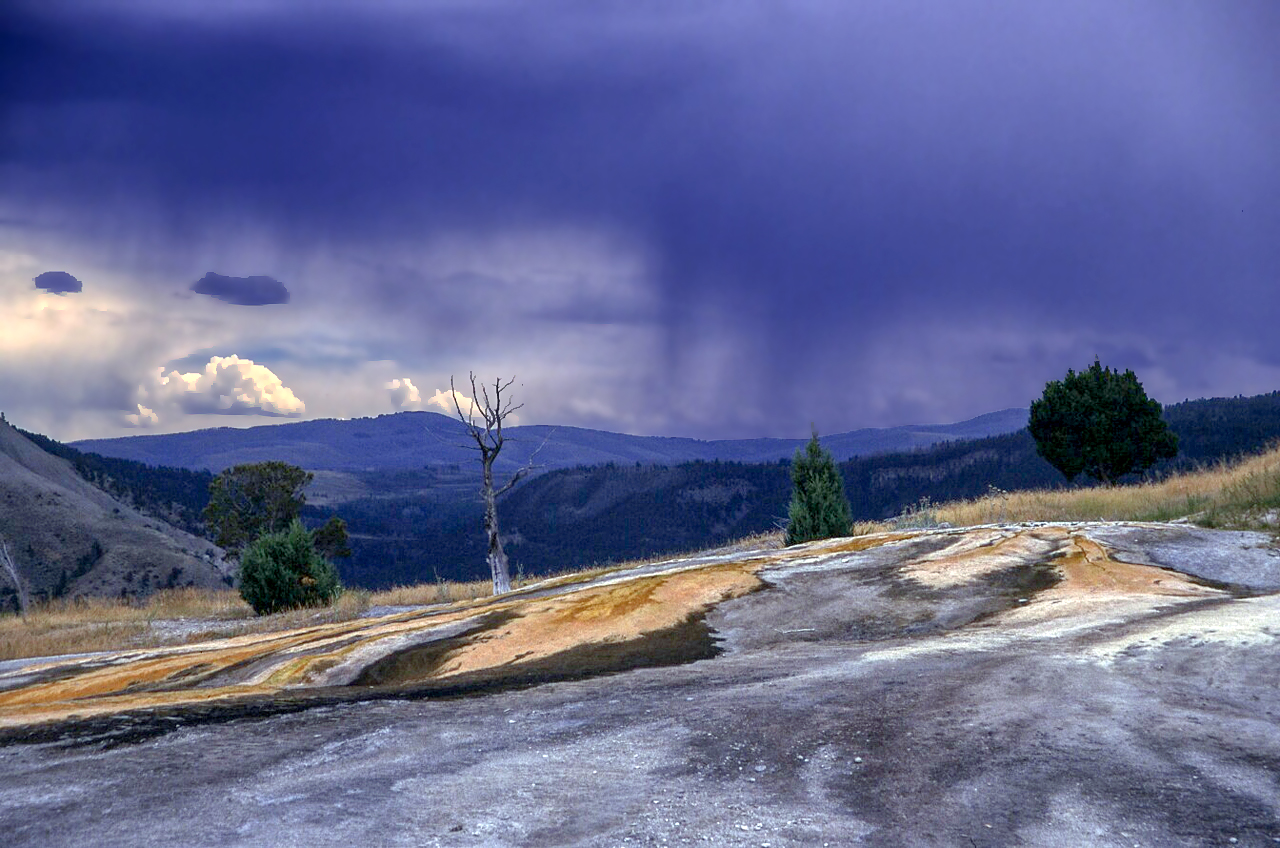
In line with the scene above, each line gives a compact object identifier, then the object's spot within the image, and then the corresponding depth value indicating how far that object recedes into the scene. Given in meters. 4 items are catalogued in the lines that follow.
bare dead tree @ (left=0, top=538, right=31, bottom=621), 29.09
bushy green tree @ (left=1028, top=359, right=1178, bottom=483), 39.44
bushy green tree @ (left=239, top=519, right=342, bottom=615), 24.61
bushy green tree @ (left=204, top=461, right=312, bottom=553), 51.84
